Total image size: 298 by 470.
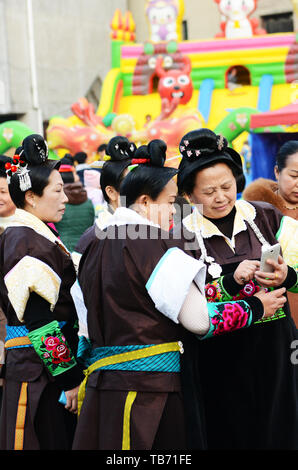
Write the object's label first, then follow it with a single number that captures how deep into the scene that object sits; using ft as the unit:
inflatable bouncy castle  34.71
